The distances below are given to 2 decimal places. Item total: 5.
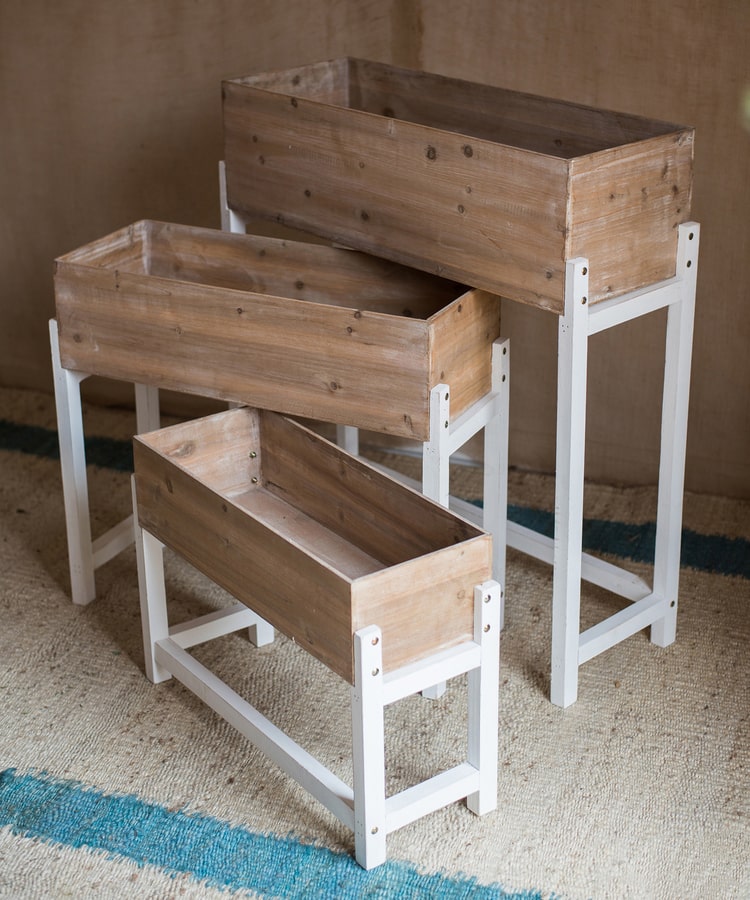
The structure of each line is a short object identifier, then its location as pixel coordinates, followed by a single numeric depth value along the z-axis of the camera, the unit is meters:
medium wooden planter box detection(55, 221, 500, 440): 2.91
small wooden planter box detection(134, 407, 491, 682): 2.64
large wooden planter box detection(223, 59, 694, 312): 2.81
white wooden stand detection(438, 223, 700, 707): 2.87
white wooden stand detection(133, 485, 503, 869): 2.64
